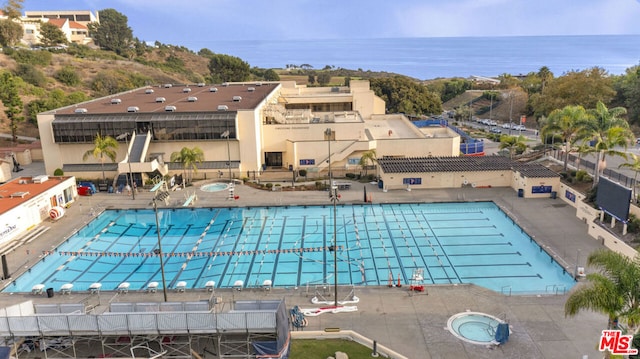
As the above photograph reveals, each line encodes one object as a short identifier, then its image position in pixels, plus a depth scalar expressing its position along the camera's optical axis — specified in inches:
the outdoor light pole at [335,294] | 880.3
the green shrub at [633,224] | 1096.6
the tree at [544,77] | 3584.6
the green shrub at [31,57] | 3575.3
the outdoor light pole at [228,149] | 1803.6
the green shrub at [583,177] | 1501.0
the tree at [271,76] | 4995.1
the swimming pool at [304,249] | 1083.3
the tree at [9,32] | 3883.4
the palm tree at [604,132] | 1370.6
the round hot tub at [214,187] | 1747.9
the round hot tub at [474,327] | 796.6
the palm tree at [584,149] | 1442.3
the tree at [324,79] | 5365.2
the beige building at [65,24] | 4702.3
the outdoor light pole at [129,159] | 1652.7
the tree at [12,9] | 4148.6
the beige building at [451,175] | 1683.1
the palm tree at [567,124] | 1588.3
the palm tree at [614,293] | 616.1
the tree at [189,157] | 1731.1
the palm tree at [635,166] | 1209.3
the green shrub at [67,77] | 3533.5
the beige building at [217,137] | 1804.9
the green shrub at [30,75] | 3307.1
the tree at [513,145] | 2027.6
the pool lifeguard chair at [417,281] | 962.1
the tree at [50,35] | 4566.9
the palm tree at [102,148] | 1689.2
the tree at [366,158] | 1834.2
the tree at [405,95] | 3503.9
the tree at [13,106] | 2433.6
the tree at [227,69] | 4136.3
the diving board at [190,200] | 1566.2
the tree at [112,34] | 5310.0
